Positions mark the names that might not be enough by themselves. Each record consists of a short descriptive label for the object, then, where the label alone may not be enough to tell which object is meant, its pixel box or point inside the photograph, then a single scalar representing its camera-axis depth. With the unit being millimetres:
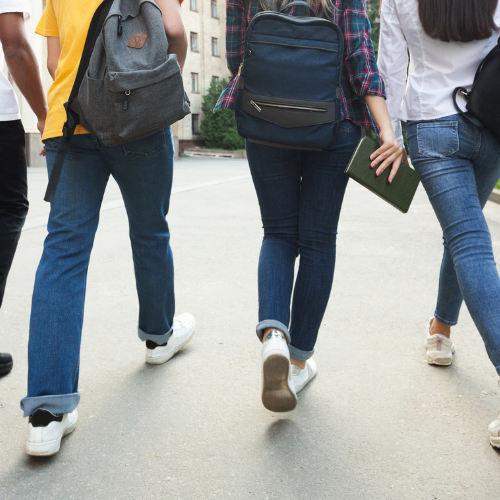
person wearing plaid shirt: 2293
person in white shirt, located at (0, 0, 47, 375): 2723
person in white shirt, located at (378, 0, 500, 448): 2326
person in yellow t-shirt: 2307
